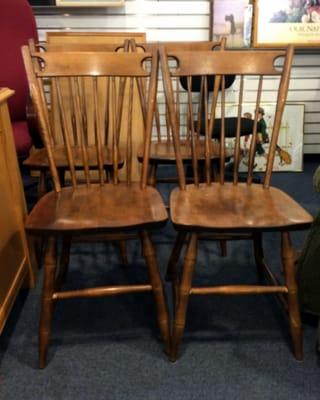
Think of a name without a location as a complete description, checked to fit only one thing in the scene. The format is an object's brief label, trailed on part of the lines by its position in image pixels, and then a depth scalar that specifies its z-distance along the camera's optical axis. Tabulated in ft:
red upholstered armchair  7.85
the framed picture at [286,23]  9.73
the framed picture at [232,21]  9.71
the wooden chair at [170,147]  6.33
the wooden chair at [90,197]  4.21
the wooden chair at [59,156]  6.01
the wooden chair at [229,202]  4.21
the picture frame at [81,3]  9.36
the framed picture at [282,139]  10.61
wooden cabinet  4.91
